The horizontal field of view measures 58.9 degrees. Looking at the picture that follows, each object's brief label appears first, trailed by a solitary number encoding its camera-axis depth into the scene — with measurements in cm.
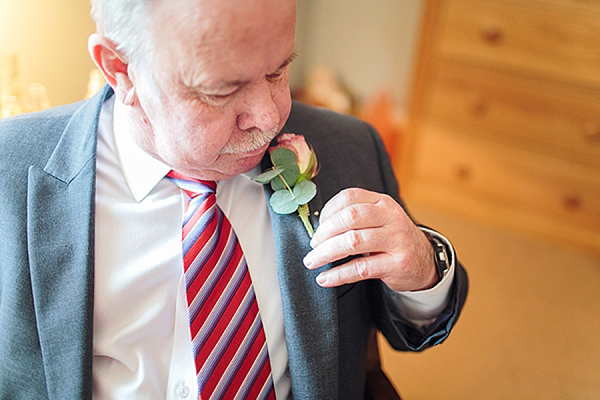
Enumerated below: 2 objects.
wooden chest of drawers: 226
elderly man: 88
